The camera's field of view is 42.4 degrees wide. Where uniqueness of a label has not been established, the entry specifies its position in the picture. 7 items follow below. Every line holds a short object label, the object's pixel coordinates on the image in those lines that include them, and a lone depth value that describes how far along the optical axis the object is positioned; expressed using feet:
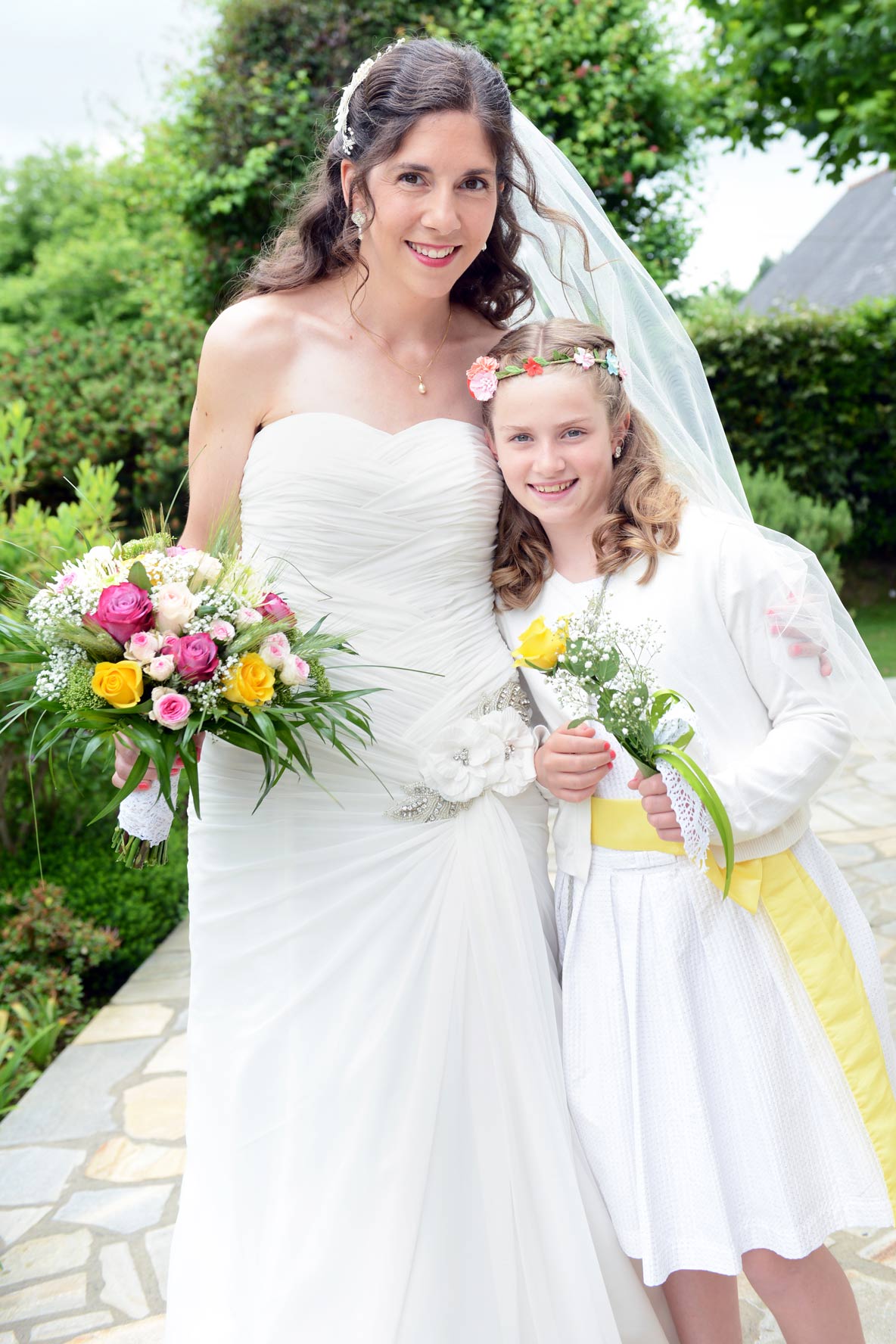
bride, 6.95
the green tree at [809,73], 26.55
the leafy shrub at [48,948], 15.26
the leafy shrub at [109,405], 22.49
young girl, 6.86
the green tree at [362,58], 27.94
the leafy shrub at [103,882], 16.63
